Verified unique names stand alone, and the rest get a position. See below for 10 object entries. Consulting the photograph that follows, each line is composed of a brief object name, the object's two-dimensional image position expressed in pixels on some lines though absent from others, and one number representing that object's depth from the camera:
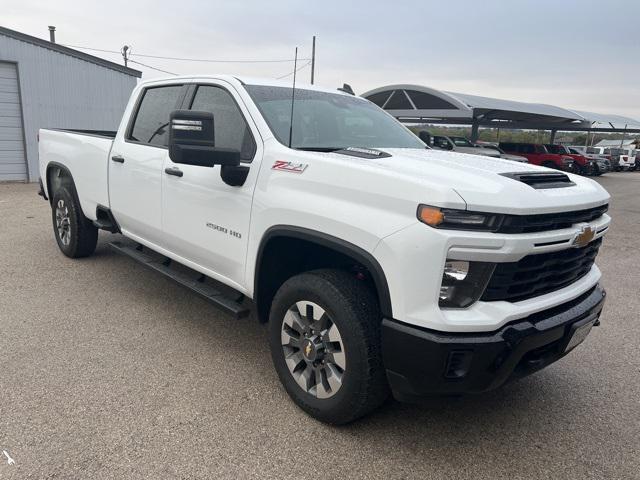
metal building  13.27
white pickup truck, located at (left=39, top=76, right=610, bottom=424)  2.31
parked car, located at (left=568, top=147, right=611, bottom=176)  26.25
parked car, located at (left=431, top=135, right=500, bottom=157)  19.11
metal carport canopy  22.58
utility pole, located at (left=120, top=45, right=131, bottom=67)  39.16
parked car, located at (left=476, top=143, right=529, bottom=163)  22.00
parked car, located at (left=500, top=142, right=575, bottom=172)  24.61
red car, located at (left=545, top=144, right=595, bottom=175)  25.62
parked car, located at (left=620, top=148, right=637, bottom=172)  32.84
